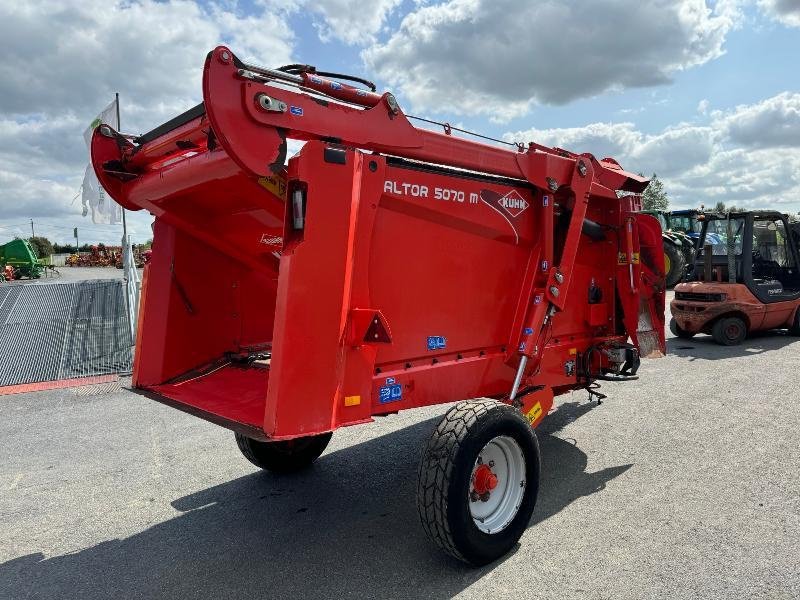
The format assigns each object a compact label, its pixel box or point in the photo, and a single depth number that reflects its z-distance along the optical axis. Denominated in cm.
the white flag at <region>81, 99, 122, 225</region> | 912
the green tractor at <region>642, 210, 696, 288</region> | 762
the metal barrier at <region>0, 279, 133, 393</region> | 838
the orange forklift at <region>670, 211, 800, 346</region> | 1016
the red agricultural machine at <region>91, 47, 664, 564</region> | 290
